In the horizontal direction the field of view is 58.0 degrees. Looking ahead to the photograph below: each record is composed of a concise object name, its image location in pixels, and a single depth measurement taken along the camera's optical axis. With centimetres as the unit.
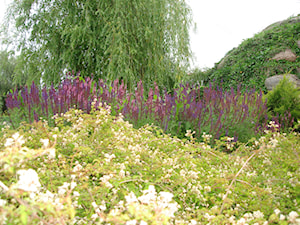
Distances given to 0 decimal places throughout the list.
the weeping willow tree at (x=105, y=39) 722
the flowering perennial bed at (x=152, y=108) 406
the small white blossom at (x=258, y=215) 158
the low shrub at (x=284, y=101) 550
